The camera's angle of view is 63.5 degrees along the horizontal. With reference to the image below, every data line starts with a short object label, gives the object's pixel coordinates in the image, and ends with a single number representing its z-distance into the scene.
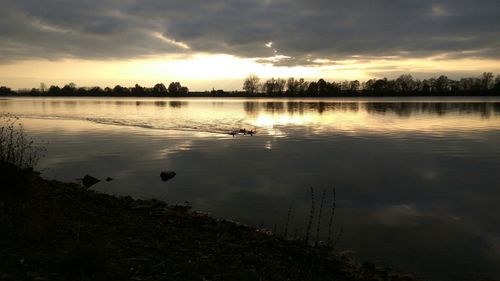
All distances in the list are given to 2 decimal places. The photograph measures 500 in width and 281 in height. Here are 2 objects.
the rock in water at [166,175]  20.70
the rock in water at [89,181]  19.38
